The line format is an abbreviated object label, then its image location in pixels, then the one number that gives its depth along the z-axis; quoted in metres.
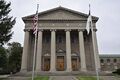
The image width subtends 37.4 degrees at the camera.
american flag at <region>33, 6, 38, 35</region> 20.27
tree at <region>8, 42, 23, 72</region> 57.62
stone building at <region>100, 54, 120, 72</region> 82.69
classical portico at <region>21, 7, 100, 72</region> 35.75
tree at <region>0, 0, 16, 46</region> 26.17
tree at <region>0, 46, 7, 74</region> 45.61
